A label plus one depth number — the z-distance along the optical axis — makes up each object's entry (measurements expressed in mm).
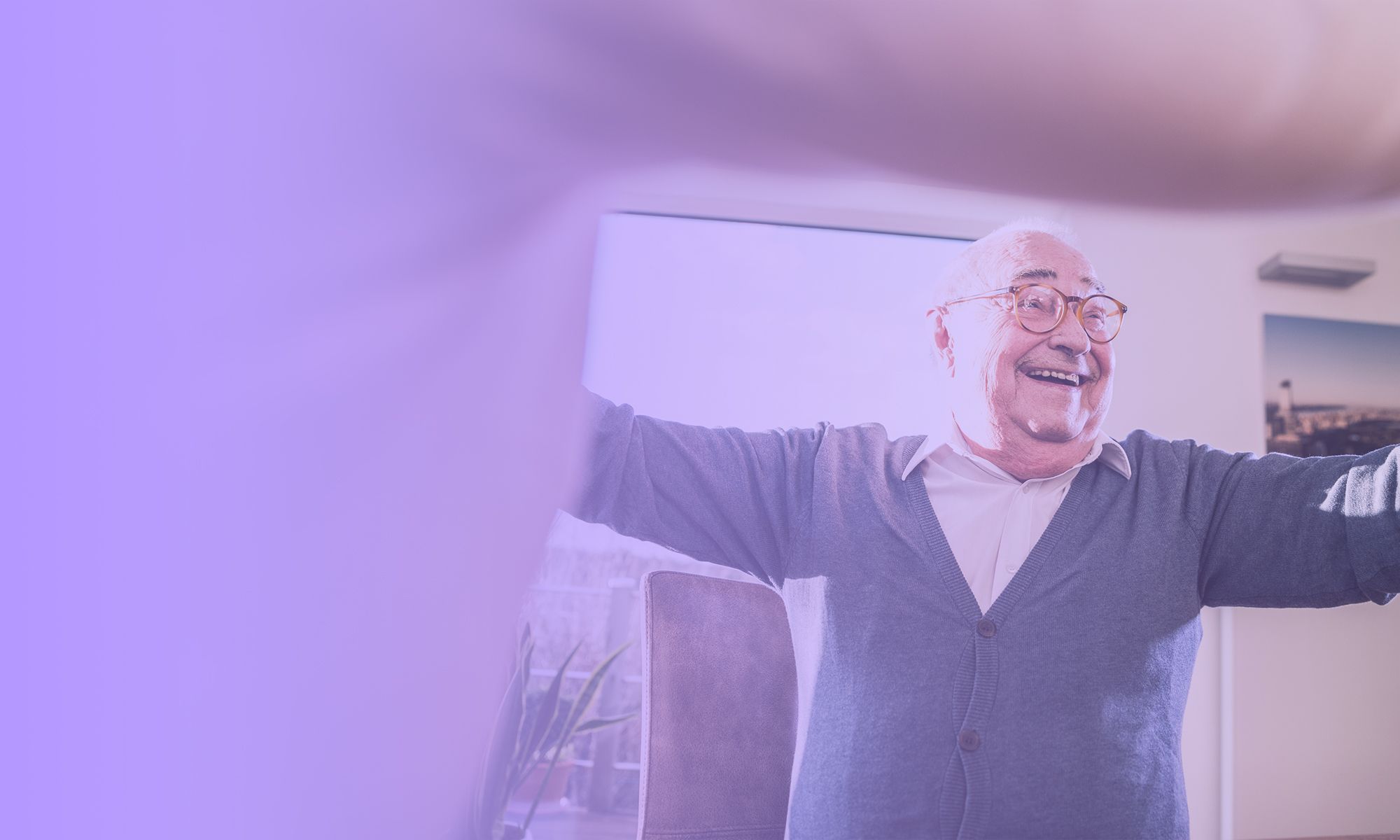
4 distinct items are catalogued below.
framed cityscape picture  2131
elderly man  865
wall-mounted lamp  2113
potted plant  1360
